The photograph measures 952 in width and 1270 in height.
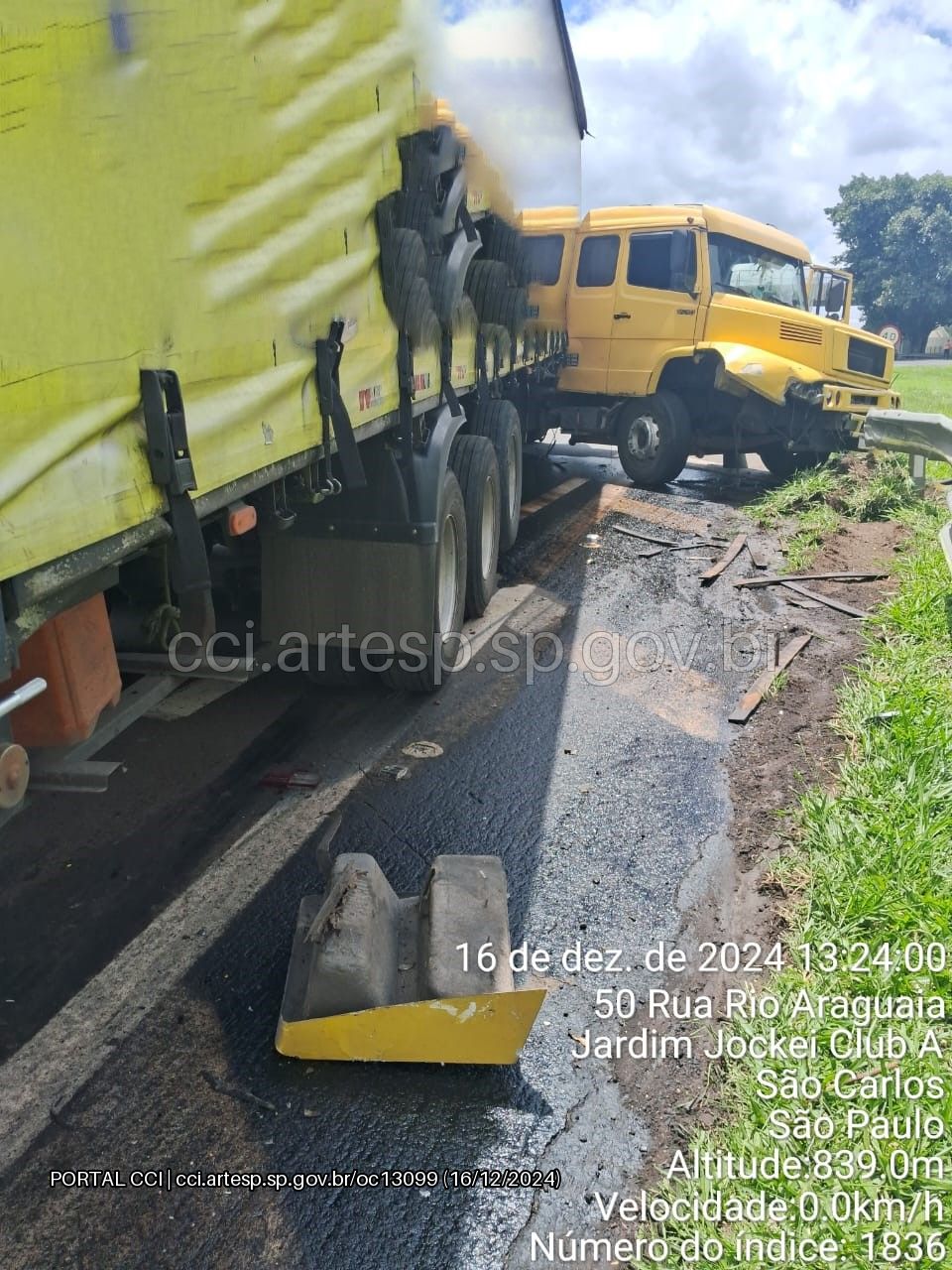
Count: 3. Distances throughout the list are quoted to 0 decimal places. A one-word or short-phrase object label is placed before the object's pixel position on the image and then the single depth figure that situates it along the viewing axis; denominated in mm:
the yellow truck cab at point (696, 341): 10320
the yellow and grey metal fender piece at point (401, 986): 2719
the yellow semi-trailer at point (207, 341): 2064
